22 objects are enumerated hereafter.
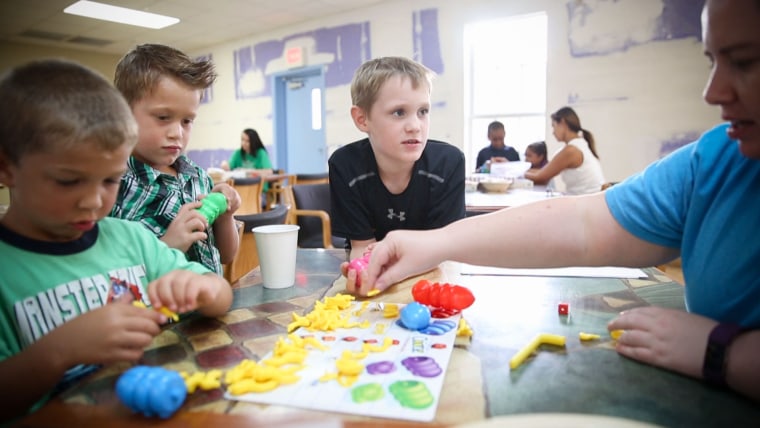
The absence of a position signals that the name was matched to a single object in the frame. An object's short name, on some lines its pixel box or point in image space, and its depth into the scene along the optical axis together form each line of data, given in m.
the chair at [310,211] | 3.11
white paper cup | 1.07
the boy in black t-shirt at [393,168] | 1.73
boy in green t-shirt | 0.75
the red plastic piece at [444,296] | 0.88
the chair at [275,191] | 5.82
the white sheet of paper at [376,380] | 0.55
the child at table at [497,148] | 5.46
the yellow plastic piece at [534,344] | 0.67
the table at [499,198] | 2.56
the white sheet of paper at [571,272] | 1.12
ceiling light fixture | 6.29
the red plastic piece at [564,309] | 0.87
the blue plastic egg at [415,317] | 0.80
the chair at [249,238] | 1.99
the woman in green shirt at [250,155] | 6.41
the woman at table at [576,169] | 3.71
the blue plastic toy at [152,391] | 0.53
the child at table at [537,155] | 4.94
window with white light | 5.37
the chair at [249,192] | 4.24
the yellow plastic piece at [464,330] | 0.77
